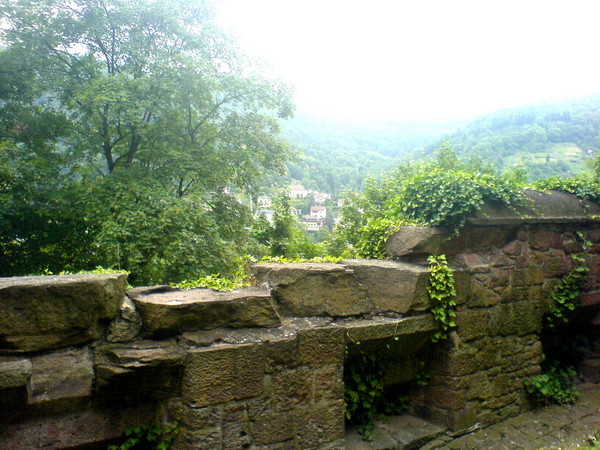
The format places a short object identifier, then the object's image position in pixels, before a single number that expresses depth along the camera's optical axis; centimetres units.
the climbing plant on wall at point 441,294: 316
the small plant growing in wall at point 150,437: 214
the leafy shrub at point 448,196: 335
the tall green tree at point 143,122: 884
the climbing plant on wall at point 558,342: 384
